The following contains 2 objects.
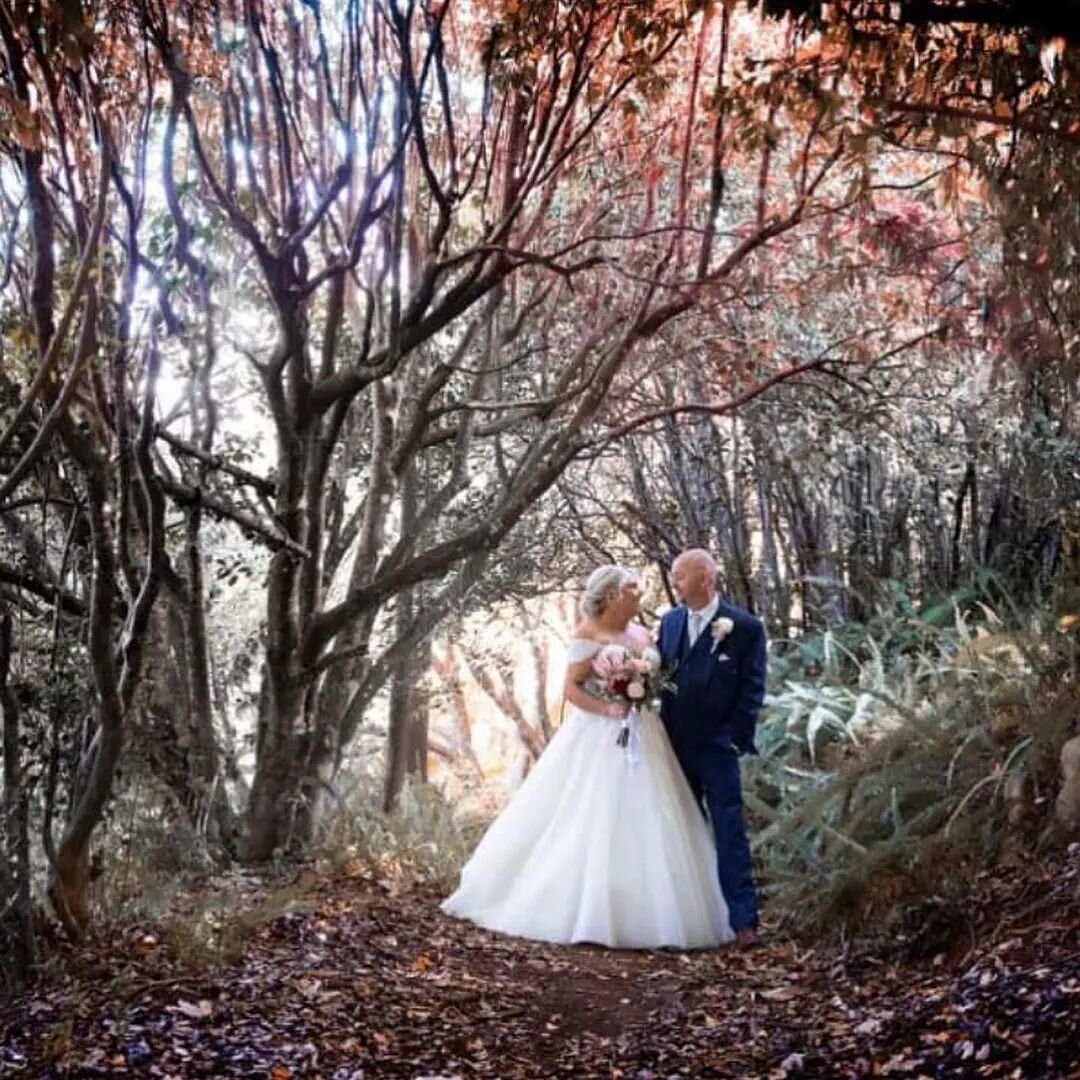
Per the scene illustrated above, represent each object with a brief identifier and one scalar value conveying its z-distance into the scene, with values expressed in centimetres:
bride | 646
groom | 665
